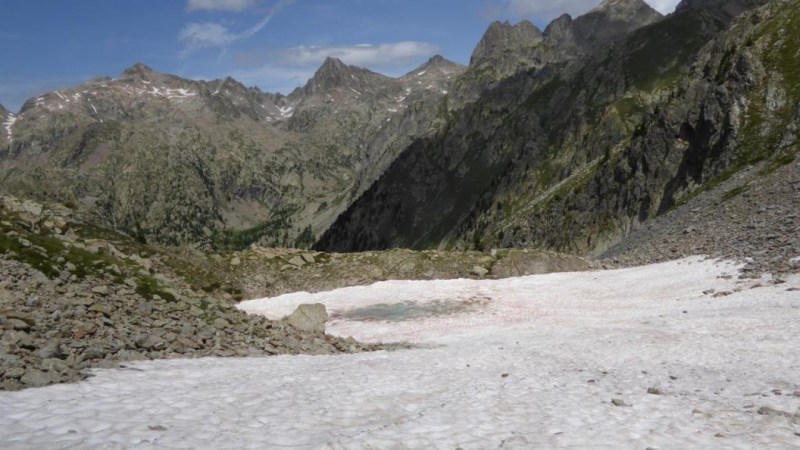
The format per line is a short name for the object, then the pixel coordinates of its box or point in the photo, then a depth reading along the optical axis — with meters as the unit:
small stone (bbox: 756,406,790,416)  14.46
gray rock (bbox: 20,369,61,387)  13.98
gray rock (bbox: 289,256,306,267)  55.06
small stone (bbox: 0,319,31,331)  16.80
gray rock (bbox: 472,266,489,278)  53.81
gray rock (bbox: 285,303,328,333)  32.44
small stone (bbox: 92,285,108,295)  23.67
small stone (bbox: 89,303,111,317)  21.14
